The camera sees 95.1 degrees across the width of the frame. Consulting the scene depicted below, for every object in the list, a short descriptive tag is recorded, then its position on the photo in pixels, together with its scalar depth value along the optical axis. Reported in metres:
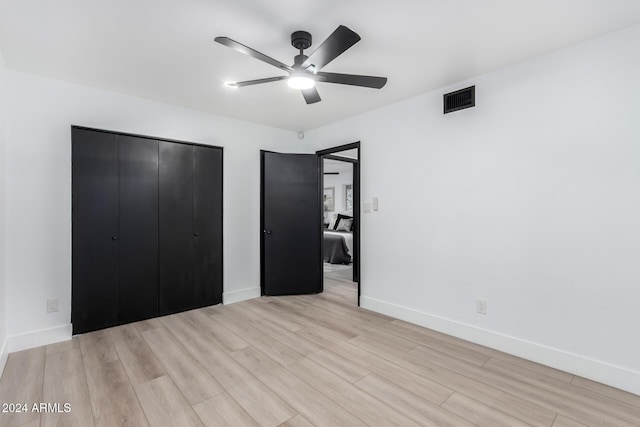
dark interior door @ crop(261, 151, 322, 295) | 4.22
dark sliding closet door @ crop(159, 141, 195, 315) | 3.36
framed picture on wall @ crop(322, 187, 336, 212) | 8.98
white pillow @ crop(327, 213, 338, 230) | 7.91
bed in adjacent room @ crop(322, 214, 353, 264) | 6.33
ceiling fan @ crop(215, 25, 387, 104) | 1.72
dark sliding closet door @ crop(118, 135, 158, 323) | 3.08
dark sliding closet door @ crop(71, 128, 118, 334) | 2.82
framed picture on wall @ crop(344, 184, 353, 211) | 8.63
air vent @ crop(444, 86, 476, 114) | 2.74
